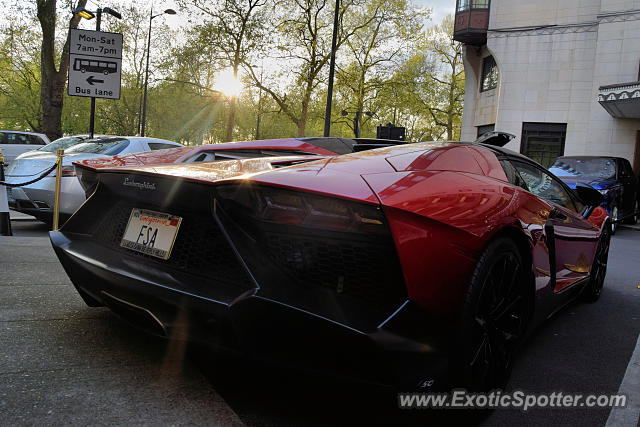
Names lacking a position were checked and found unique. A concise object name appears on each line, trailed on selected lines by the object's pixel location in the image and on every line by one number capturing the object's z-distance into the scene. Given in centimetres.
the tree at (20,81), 3547
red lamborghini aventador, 182
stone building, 1992
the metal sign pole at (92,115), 1131
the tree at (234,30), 2602
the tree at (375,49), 2934
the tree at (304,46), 2686
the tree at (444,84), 3647
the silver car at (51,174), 658
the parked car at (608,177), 1139
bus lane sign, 1032
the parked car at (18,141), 1571
